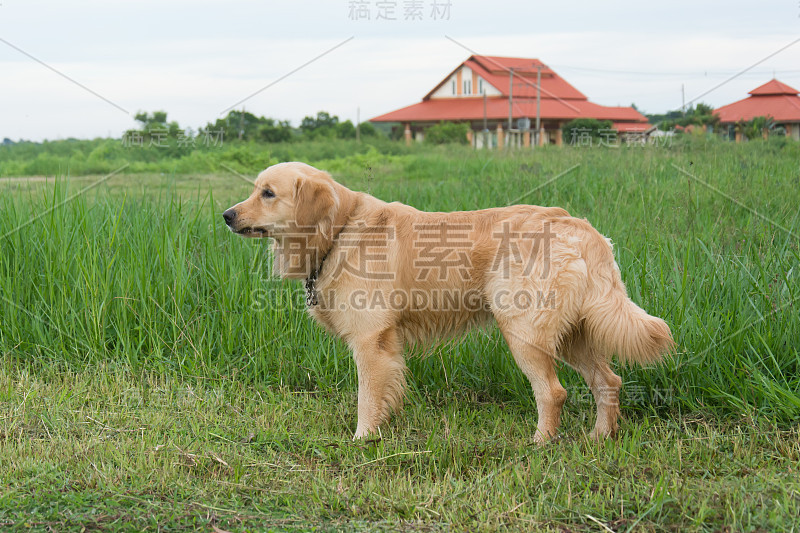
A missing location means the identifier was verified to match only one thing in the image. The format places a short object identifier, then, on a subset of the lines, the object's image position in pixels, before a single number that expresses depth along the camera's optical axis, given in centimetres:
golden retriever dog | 349
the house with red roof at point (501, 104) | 3316
